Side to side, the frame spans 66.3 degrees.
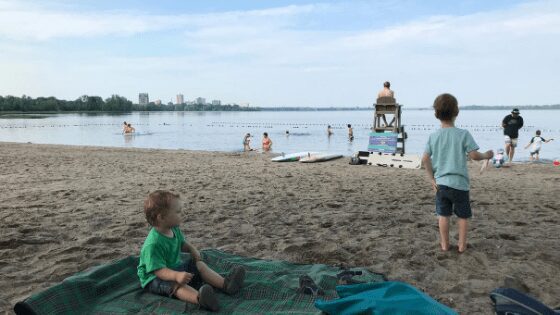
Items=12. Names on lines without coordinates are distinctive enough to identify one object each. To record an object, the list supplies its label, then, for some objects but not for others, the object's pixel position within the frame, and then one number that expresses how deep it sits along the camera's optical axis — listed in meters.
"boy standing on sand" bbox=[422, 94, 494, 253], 4.03
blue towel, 2.63
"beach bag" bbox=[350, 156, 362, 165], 13.21
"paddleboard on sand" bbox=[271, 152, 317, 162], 14.07
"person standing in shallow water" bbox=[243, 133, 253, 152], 20.69
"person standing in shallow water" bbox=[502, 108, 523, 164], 13.30
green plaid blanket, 2.99
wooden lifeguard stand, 13.14
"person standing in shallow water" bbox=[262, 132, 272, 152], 19.59
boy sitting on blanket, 3.08
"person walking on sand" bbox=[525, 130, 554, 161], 15.16
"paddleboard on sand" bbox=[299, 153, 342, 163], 13.89
